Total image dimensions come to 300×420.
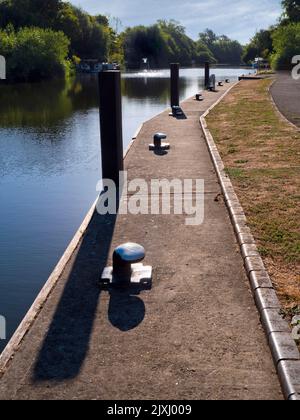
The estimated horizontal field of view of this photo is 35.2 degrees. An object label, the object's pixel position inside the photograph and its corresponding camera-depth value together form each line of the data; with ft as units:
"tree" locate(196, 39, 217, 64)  547.12
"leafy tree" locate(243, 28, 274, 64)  250.86
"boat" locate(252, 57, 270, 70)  214.77
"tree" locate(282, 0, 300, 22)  219.41
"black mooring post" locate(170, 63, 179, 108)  64.64
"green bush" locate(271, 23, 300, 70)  174.50
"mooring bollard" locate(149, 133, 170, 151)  39.58
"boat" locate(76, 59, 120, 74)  271.16
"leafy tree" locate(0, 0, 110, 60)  237.86
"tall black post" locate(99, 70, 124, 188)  26.13
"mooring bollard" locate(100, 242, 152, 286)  15.75
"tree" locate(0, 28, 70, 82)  186.39
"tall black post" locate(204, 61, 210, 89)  109.70
